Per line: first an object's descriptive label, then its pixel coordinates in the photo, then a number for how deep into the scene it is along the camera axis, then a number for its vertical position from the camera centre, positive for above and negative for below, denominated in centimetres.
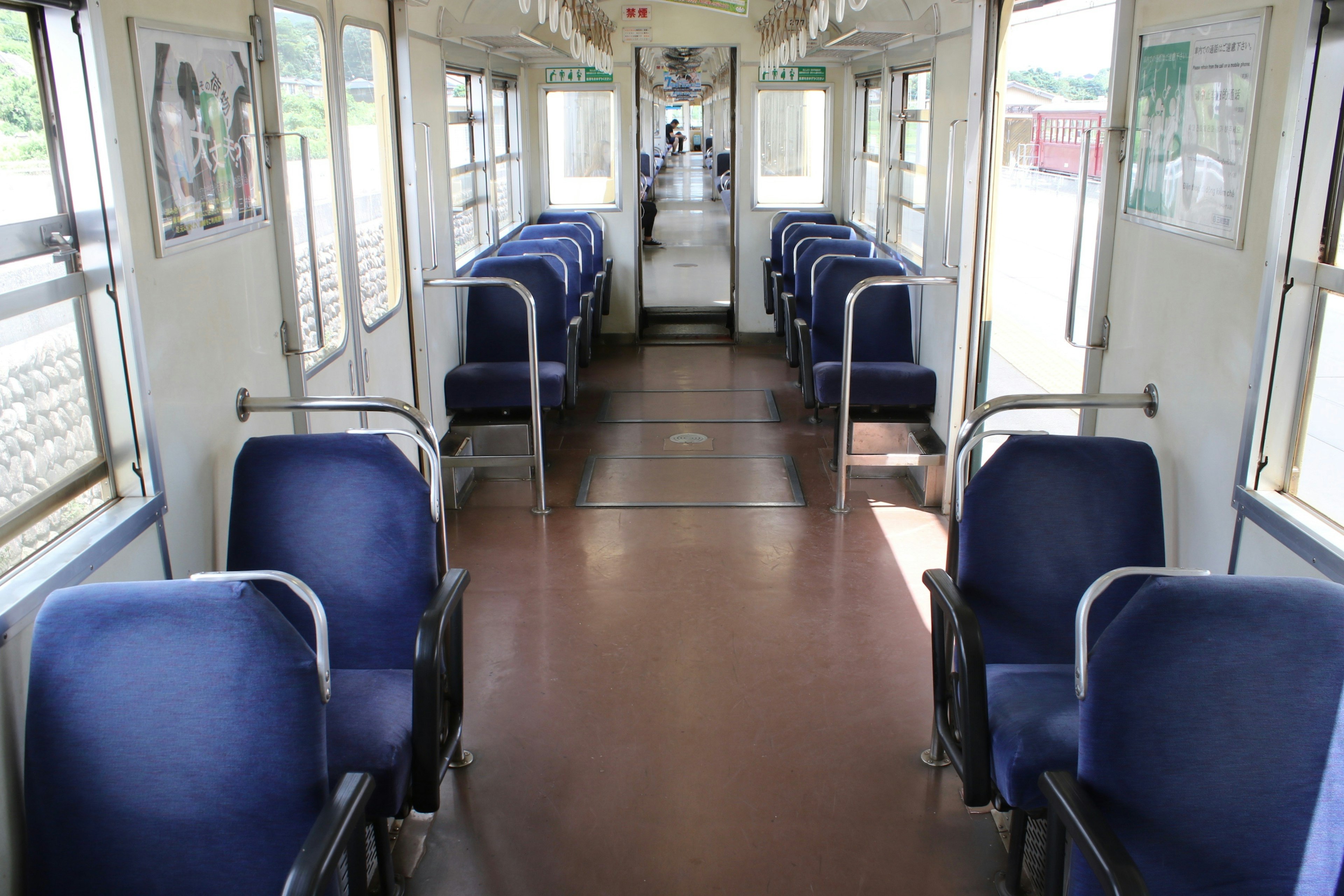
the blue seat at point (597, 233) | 824 -51
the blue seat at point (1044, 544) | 258 -91
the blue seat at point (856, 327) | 562 -85
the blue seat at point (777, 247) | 823 -64
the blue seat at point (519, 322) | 568 -82
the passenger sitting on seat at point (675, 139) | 4278 +115
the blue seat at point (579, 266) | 677 -66
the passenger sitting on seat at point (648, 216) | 1460 -68
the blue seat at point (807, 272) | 639 -63
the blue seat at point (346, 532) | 255 -86
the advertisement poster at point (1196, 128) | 252 +9
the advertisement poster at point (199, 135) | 249 +9
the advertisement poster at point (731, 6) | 698 +104
